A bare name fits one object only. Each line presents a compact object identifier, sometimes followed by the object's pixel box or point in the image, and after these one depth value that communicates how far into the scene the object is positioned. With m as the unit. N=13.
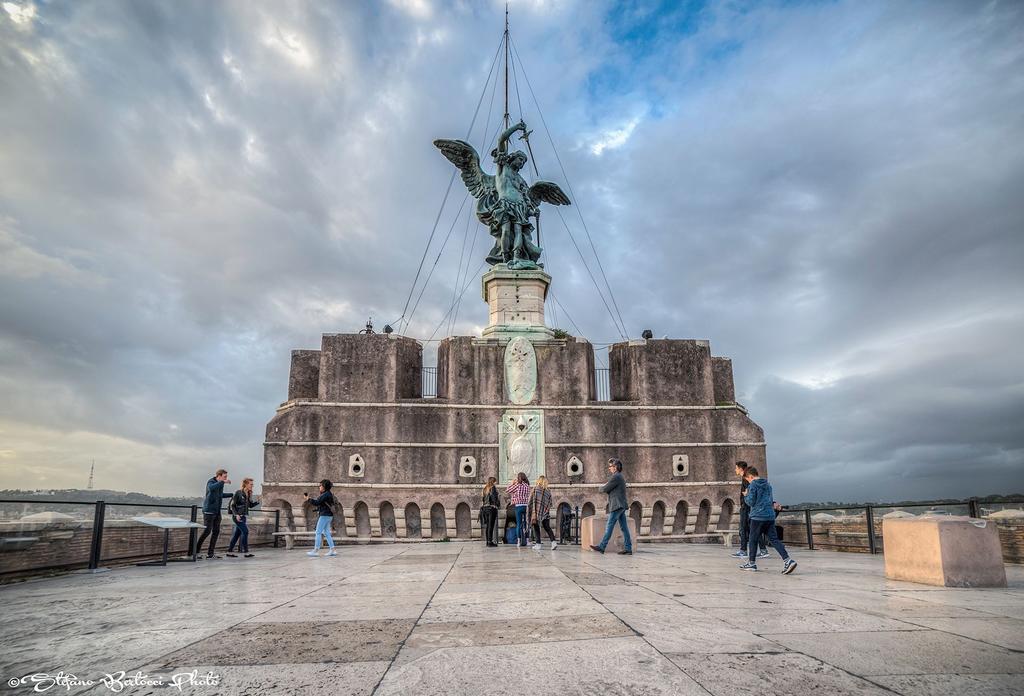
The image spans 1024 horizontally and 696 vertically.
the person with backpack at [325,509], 13.35
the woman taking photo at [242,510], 14.24
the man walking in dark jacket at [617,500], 12.26
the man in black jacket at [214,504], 13.12
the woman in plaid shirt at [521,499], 15.52
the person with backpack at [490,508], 16.22
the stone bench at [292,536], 19.05
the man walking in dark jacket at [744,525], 10.85
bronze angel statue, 23.69
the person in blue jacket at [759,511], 9.73
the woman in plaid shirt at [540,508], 15.01
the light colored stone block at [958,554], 7.14
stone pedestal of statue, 22.67
